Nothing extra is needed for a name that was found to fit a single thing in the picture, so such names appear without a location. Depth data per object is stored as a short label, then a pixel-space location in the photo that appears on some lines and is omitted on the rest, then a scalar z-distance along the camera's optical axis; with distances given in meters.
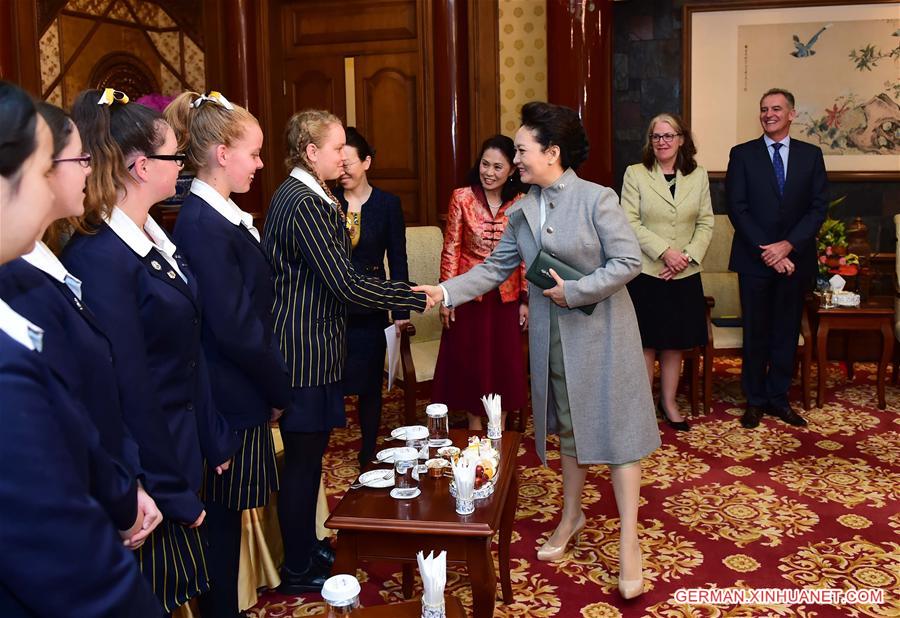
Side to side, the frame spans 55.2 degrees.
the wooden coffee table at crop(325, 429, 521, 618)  2.38
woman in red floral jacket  4.37
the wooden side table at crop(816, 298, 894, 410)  5.35
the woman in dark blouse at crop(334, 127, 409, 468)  4.07
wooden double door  7.15
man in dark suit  5.08
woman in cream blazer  4.98
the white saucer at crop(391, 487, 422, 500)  2.57
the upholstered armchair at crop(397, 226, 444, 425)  4.65
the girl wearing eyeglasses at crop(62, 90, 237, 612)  1.90
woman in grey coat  3.02
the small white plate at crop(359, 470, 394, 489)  2.66
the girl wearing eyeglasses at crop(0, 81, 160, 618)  1.10
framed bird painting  6.50
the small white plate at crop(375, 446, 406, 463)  2.81
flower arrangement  5.55
